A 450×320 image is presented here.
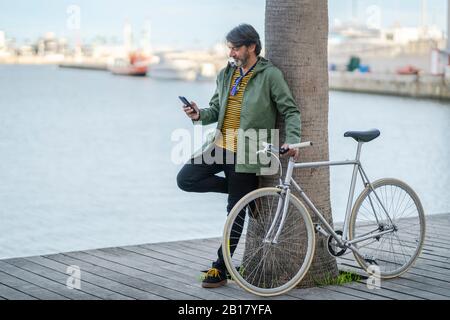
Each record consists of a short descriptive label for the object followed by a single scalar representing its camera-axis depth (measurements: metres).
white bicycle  9.63
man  9.91
